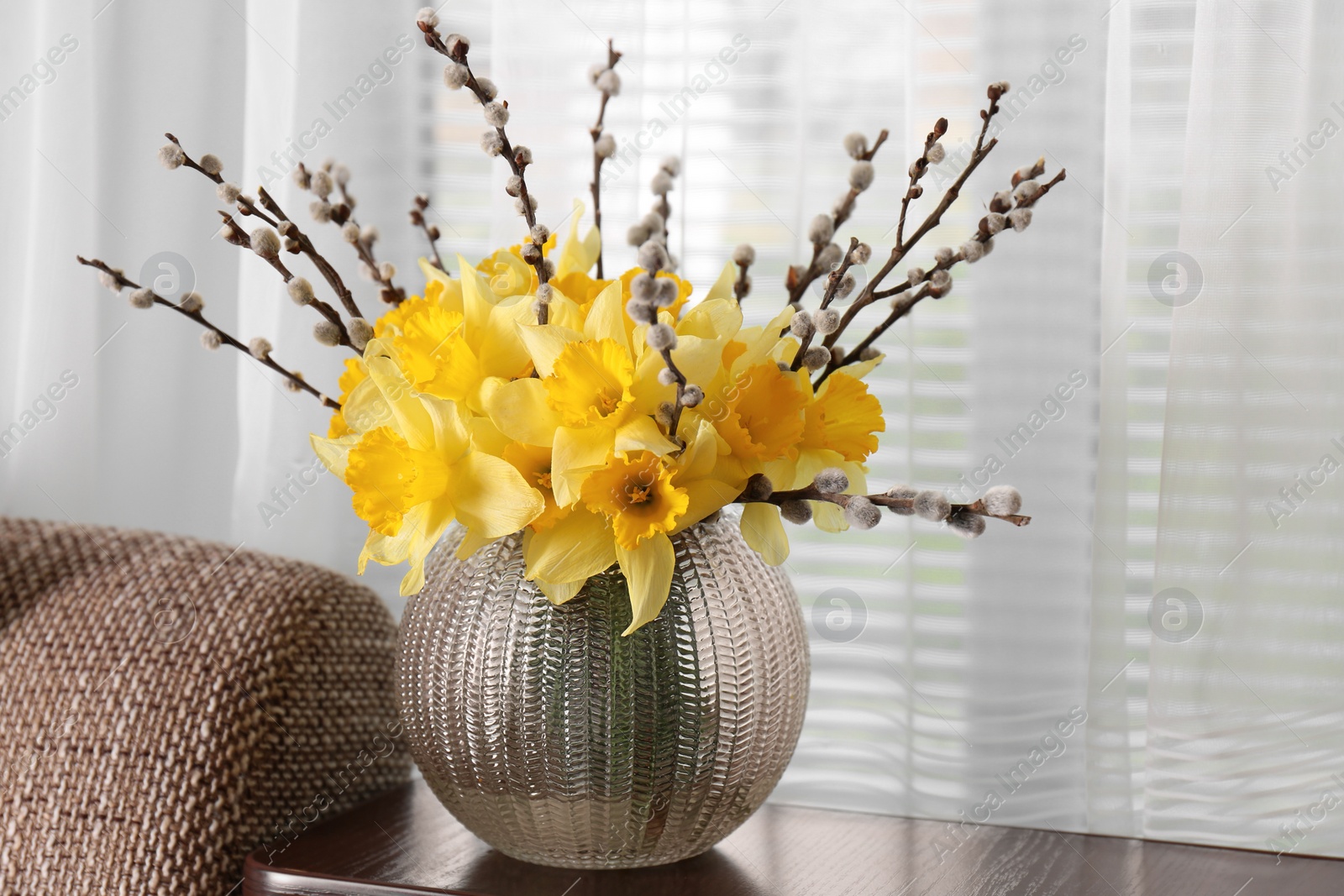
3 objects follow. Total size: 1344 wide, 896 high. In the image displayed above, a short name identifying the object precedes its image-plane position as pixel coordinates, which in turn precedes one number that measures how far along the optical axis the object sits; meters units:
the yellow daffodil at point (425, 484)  1.14
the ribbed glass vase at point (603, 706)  1.16
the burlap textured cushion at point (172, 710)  1.25
